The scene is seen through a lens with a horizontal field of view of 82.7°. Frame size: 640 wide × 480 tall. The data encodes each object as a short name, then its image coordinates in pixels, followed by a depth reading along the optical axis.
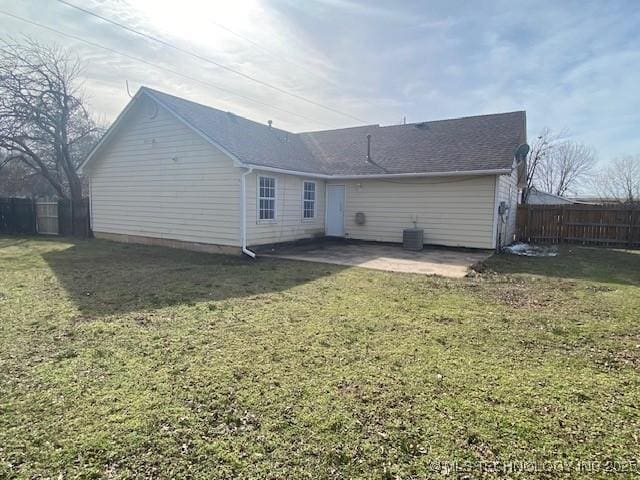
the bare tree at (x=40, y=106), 16.20
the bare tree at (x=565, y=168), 34.44
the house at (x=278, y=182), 10.65
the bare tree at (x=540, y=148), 28.76
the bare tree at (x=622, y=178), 24.81
